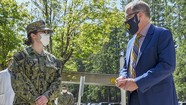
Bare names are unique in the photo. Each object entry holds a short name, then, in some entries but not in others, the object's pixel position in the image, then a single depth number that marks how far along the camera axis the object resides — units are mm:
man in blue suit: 3471
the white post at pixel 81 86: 12594
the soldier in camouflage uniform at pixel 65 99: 14928
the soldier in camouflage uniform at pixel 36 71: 4402
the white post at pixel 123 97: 9273
